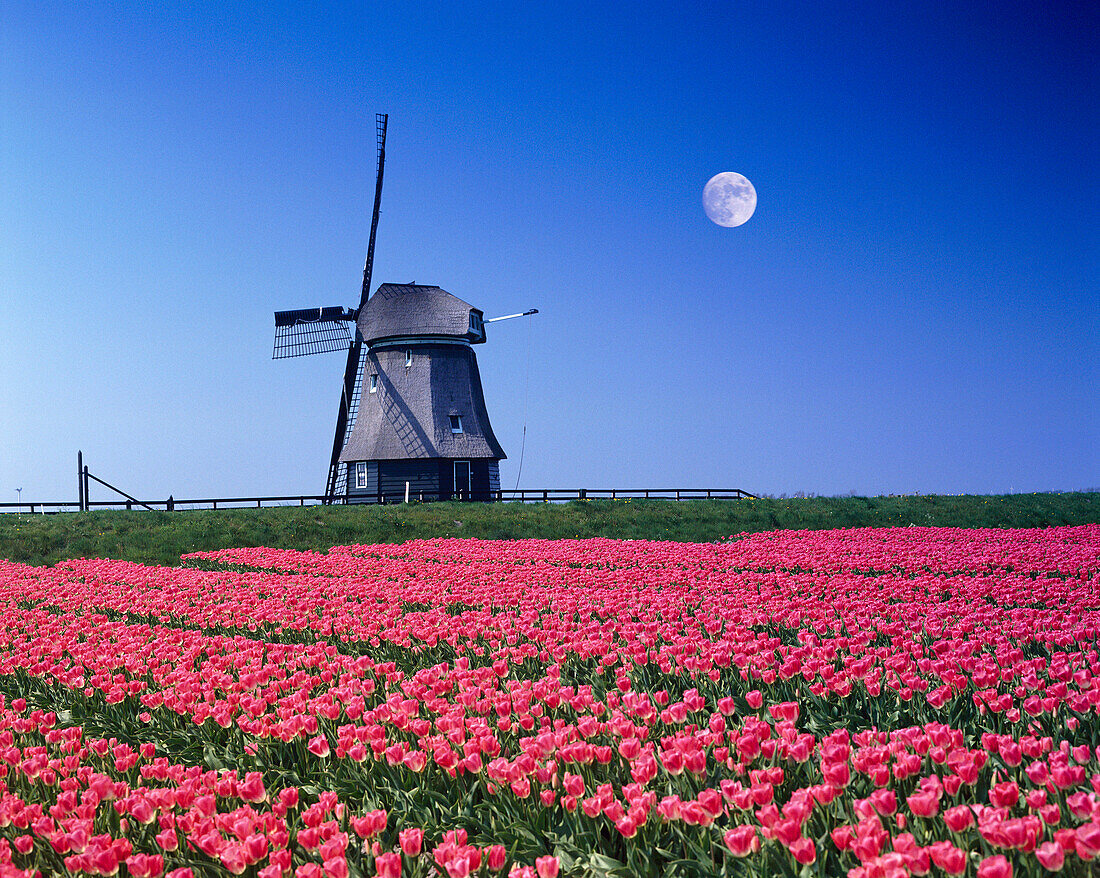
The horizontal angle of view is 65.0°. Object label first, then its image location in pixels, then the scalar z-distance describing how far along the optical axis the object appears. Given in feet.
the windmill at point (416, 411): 115.96
